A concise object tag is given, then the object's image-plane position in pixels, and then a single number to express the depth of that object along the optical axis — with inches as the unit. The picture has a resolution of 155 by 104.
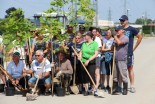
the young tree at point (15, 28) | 369.7
